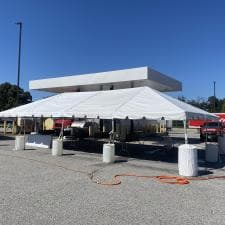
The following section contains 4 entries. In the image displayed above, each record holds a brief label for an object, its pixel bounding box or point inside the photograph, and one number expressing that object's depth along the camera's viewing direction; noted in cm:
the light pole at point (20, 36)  2562
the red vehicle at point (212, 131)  1981
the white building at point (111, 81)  1813
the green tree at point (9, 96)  4523
